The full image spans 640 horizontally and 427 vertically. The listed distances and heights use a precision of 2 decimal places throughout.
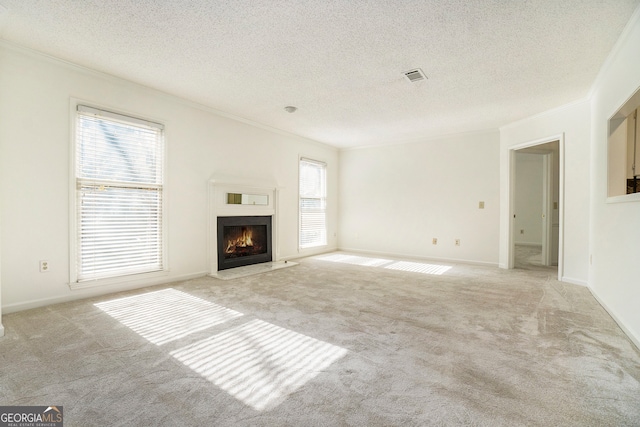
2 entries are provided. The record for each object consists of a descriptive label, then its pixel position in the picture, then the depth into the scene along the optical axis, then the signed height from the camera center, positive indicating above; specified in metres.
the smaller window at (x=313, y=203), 6.30 +0.20
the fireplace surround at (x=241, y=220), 4.45 -0.14
